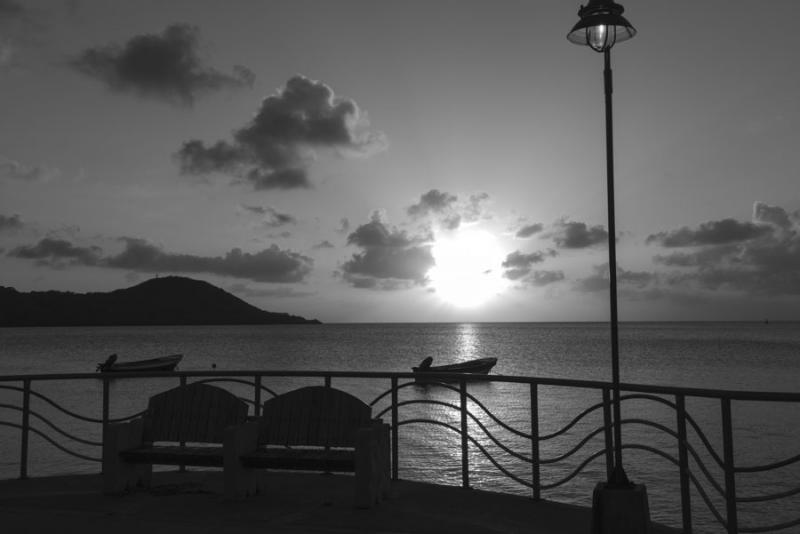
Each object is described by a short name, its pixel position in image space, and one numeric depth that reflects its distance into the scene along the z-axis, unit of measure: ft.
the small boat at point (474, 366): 181.37
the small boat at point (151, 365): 212.60
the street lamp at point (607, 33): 17.37
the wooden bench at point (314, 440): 19.44
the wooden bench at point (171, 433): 20.93
